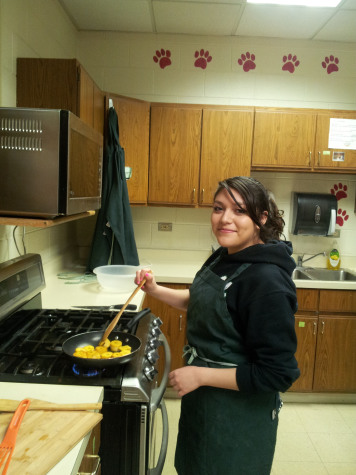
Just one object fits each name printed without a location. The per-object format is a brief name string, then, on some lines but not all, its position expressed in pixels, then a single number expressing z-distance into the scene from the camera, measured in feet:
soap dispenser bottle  10.30
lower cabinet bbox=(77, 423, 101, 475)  3.11
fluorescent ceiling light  7.94
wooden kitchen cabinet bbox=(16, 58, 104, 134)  6.45
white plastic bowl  7.06
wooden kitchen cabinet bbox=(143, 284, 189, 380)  8.81
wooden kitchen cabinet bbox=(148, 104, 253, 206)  9.32
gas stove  3.71
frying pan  3.72
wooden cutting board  2.47
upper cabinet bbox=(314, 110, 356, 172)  9.36
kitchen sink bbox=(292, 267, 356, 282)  10.12
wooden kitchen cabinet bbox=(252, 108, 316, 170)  9.32
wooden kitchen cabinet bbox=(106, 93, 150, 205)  9.07
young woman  3.58
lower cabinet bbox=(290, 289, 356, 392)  8.81
